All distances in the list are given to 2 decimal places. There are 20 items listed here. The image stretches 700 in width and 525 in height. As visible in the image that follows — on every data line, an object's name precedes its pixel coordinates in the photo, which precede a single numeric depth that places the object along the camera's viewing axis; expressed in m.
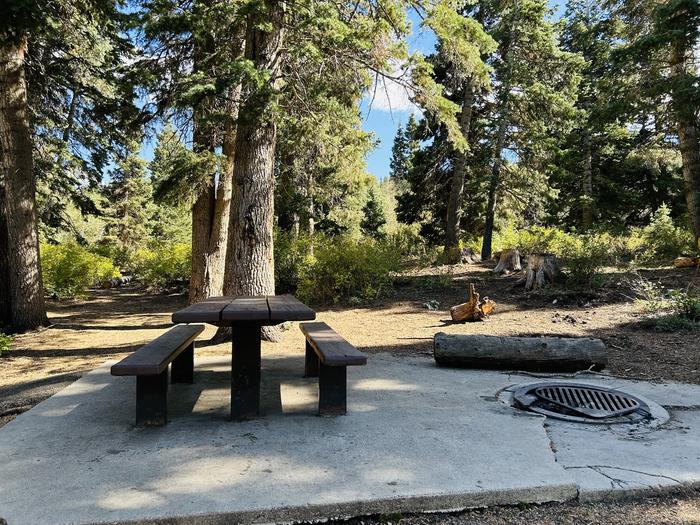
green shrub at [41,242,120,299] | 14.39
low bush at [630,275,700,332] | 7.14
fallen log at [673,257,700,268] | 11.52
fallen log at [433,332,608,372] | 5.19
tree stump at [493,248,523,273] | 13.48
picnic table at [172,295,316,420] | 3.55
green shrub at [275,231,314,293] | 12.45
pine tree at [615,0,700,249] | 10.26
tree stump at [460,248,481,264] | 16.67
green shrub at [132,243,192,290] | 16.56
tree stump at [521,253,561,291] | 10.48
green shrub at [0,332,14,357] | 6.80
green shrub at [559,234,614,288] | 9.50
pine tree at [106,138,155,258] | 32.16
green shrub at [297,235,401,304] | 11.09
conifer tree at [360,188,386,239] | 39.09
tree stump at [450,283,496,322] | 8.49
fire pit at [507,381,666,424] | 3.69
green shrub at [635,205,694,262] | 12.80
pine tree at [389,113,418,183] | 54.88
